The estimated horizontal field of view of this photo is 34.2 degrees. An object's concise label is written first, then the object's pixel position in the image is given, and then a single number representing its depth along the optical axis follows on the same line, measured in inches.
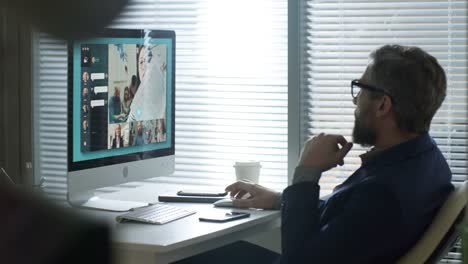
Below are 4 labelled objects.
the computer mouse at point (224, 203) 94.3
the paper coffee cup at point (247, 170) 107.3
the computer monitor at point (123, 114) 84.1
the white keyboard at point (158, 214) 82.4
